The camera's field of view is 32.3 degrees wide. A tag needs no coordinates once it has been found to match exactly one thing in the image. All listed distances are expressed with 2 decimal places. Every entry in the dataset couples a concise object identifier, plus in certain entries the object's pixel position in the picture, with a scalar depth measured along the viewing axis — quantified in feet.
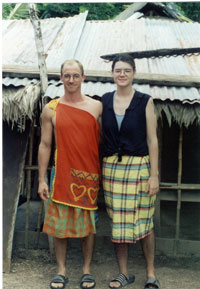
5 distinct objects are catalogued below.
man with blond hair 9.77
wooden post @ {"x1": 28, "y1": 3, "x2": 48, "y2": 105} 11.84
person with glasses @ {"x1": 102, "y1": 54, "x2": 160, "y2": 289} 9.68
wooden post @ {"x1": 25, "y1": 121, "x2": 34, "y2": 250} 13.24
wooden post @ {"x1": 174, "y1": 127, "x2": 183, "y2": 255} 12.92
